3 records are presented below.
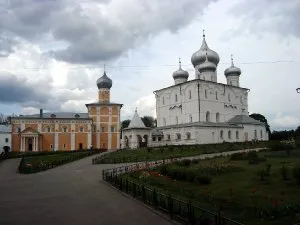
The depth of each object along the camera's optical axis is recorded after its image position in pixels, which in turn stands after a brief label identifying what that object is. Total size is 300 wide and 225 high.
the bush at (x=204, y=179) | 11.07
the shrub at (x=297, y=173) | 9.63
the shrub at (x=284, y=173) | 10.54
